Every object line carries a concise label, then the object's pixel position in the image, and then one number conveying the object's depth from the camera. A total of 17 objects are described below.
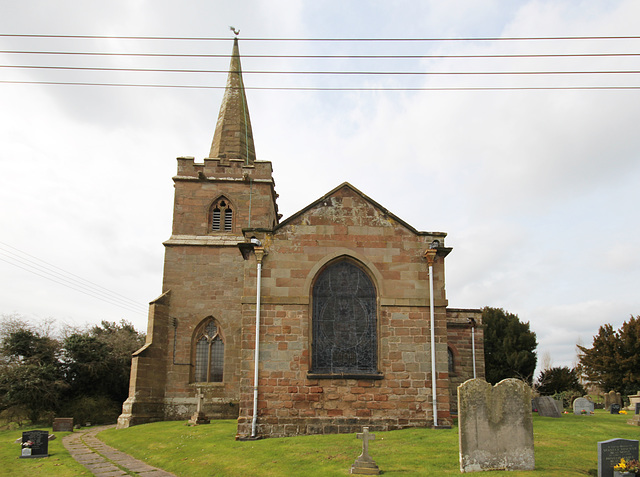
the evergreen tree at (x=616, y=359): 34.84
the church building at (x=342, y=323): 15.47
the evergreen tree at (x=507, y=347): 39.25
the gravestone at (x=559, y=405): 19.63
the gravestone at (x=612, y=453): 9.66
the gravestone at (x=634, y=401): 22.88
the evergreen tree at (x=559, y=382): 36.62
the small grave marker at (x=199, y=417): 19.58
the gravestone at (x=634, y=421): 17.44
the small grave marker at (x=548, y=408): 19.28
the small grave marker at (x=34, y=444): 15.49
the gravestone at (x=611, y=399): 28.31
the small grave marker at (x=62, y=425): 24.02
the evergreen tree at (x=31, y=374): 26.36
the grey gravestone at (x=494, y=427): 10.00
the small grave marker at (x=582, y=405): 23.78
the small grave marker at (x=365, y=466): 10.02
